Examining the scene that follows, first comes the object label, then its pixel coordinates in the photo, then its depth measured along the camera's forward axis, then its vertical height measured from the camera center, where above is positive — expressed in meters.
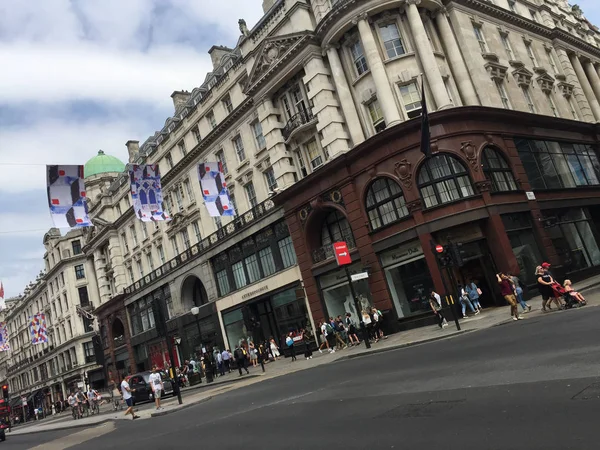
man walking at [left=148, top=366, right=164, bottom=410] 19.94 -0.76
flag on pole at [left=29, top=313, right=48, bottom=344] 48.62 +6.54
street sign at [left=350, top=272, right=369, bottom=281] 22.65 +1.40
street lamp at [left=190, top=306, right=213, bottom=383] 29.56 -1.23
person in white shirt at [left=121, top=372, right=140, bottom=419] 19.58 -0.92
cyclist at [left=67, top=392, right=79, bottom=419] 32.41 -1.28
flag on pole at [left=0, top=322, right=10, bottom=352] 42.46 +5.64
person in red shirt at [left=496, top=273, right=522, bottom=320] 17.21 -0.85
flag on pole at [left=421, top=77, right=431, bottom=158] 20.59 +6.26
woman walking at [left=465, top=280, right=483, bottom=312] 22.50 -0.74
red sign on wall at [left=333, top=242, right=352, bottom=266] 23.41 +2.75
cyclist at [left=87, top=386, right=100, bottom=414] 33.00 -1.12
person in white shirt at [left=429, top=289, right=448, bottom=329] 21.12 -0.86
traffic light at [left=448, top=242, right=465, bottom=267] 18.77 +1.00
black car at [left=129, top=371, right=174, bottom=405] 27.61 -1.16
